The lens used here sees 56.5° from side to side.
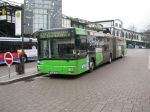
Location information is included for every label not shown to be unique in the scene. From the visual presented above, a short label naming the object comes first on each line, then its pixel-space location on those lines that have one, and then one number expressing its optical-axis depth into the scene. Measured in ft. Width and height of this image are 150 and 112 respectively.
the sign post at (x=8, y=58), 24.05
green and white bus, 24.37
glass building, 104.73
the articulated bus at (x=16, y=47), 41.00
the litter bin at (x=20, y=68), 26.32
